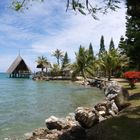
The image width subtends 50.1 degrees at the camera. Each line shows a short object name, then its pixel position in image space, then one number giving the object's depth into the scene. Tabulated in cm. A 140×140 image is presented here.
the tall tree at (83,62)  2455
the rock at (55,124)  597
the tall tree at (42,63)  3814
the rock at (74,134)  470
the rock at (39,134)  515
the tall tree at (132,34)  495
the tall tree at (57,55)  4329
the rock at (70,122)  595
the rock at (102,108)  705
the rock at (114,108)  701
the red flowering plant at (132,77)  1152
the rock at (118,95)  744
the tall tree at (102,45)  4666
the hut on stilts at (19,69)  3713
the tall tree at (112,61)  2022
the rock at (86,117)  579
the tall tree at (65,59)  4188
